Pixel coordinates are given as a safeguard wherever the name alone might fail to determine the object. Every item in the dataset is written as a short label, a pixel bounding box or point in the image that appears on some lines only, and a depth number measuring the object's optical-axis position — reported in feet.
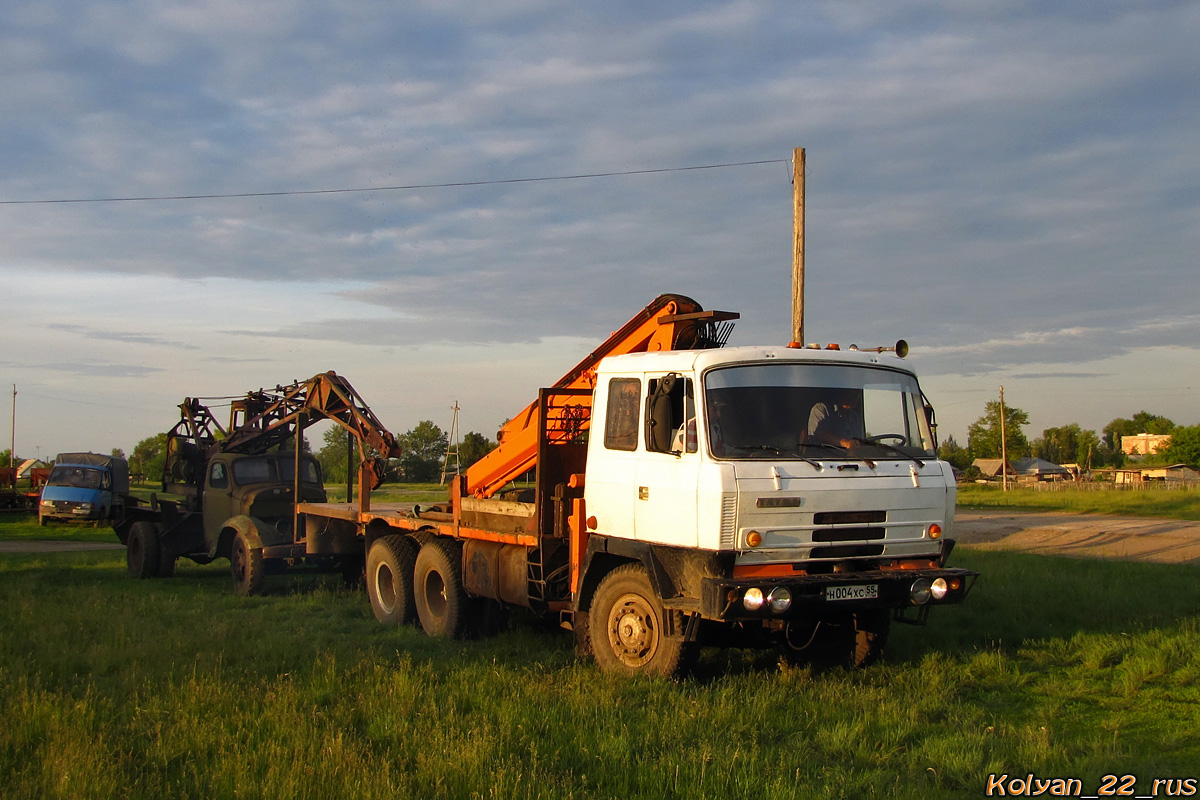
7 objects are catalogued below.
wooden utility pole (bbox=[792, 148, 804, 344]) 53.67
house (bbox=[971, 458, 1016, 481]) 304.26
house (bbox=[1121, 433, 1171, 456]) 435.53
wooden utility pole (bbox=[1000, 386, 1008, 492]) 202.39
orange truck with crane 23.68
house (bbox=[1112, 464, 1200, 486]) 251.97
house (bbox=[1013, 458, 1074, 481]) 313.05
